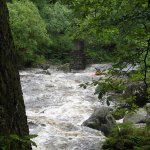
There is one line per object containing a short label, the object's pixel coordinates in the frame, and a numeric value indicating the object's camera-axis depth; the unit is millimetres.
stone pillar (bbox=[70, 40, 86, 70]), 25527
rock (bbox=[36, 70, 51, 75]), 22391
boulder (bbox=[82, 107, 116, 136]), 10758
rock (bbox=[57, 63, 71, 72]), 24922
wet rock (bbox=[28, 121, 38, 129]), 10960
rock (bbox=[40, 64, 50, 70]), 24923
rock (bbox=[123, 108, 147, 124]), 11147
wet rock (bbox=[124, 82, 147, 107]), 13710
